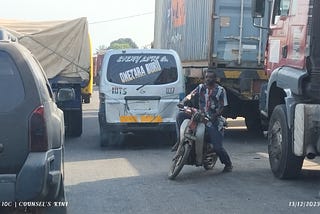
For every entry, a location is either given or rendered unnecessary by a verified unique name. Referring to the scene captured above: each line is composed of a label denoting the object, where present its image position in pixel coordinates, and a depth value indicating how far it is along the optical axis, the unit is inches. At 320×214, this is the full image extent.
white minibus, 434.9
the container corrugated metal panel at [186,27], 529.3
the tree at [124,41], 4270.4
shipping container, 482.6
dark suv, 177.0
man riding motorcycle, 324.8
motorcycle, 310.0
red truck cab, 265.4
